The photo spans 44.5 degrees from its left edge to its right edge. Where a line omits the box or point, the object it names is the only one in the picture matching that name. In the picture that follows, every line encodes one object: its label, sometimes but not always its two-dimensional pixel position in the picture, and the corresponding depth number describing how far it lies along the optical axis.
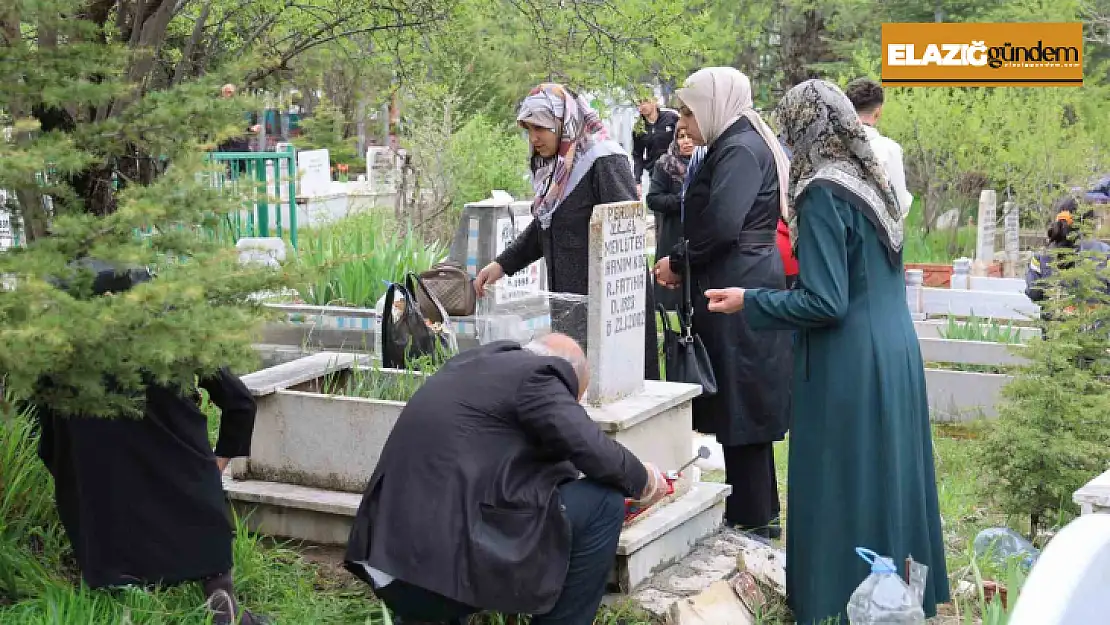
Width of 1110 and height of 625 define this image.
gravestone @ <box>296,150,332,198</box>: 18.55
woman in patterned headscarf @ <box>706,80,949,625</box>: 4.20
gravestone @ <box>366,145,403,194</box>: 17.45
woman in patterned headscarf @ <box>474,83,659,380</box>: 5.48
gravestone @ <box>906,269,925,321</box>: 10.48
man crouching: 3.84
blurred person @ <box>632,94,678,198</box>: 12.98
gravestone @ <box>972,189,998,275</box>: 13.04
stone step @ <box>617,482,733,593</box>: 4.63
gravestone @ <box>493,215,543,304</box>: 9.05
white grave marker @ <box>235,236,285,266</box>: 6.36
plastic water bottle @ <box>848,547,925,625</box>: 3.79
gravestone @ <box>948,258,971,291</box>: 11.35
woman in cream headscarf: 5.25
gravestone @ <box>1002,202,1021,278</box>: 13.53
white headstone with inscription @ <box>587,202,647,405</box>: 4.82
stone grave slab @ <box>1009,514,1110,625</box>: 1.77
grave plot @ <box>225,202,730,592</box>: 4.84
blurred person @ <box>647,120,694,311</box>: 7.40
